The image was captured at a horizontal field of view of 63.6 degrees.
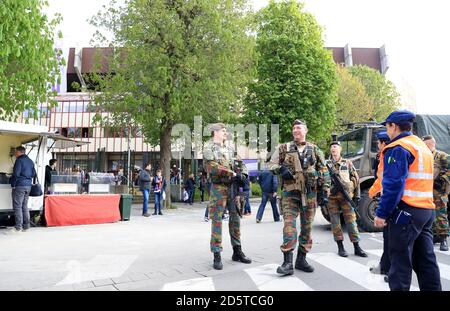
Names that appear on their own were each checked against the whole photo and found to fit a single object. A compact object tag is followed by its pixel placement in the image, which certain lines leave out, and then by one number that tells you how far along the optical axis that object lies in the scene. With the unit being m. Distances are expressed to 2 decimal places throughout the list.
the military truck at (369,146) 8.51
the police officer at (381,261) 4.67
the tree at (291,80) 22.86
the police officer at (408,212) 3.15
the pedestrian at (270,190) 11.51
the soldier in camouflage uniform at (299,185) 4.84
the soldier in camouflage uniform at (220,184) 5.23
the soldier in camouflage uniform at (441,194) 6.52
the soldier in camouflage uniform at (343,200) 6.05
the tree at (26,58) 10.15
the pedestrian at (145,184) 14.01
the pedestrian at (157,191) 14.38
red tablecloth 10.23
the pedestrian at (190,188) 20.36
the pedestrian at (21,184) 9.02
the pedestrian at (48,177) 10.78
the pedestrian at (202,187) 21.95
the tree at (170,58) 15.70
